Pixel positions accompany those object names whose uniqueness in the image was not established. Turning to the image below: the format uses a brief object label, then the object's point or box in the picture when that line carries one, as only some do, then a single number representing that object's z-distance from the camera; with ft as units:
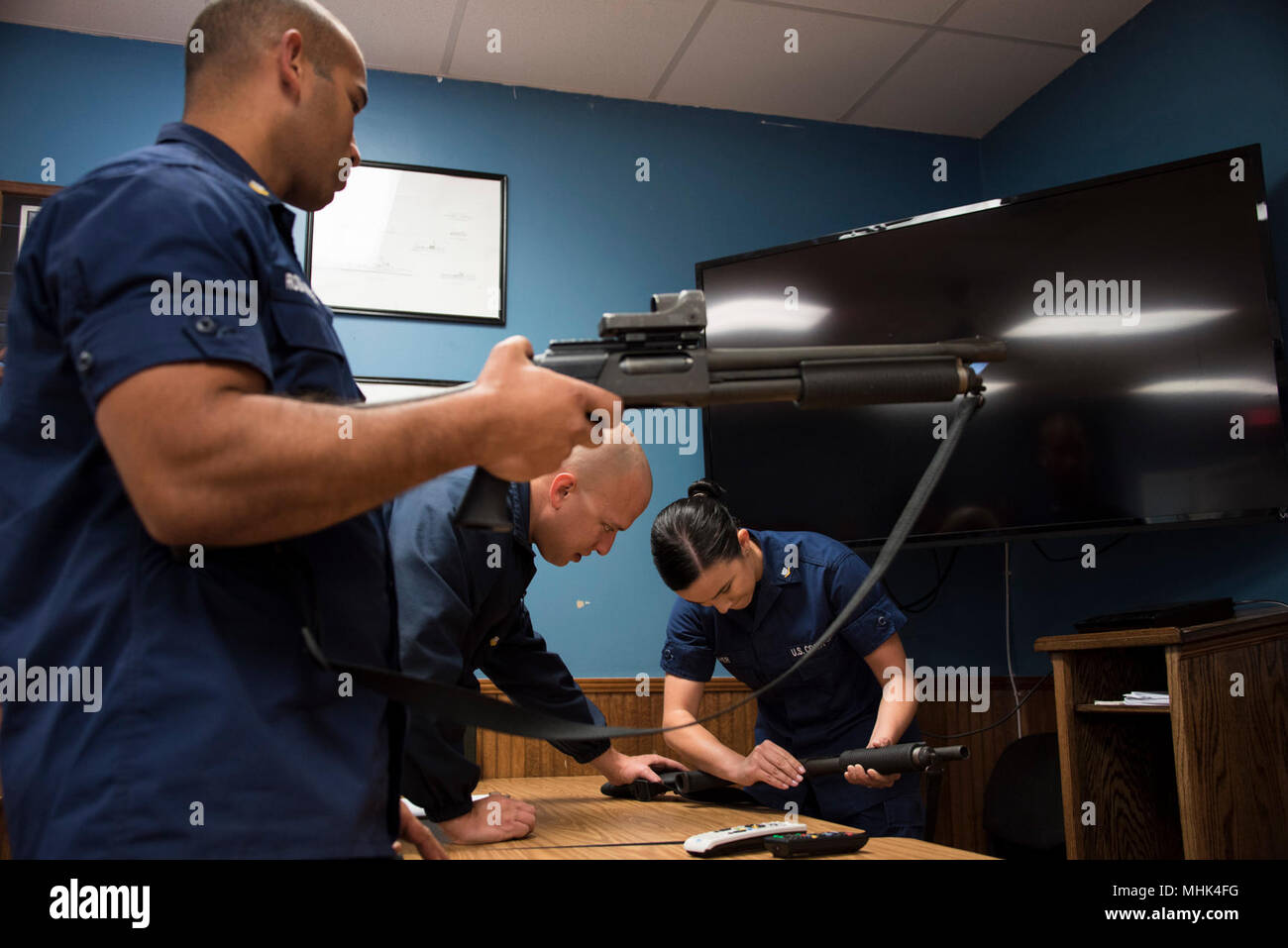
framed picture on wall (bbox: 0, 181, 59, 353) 9.27
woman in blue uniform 7.43
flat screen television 8.21
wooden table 4.77
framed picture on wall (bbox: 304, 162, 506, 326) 10.23
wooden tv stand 6.84
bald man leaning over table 5.19
